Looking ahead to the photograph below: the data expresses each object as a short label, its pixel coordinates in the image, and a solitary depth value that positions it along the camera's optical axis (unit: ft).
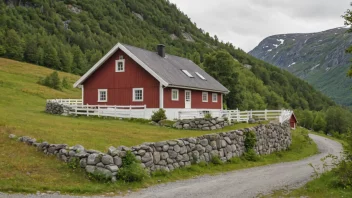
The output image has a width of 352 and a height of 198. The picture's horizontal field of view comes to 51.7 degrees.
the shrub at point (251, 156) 77.04
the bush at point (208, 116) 87.37
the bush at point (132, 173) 44.96
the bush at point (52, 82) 192.19
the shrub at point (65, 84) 203.66
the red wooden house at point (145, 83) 103.04
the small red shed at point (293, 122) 187.11
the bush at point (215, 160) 65.77
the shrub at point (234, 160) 70.50
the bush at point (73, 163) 45.34
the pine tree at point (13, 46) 289.33
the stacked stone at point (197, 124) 85.40
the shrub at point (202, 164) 61.13
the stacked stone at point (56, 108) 104.94
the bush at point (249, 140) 79.20
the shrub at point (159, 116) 91.71
